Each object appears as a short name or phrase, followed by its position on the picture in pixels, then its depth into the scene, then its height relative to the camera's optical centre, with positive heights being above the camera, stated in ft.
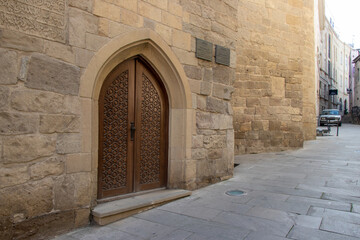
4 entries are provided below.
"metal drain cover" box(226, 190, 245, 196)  13.30 -3.08
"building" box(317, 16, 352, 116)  99.44 +26.23
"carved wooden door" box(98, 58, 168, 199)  11.29 -0.10
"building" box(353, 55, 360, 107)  138.25 +24.19
